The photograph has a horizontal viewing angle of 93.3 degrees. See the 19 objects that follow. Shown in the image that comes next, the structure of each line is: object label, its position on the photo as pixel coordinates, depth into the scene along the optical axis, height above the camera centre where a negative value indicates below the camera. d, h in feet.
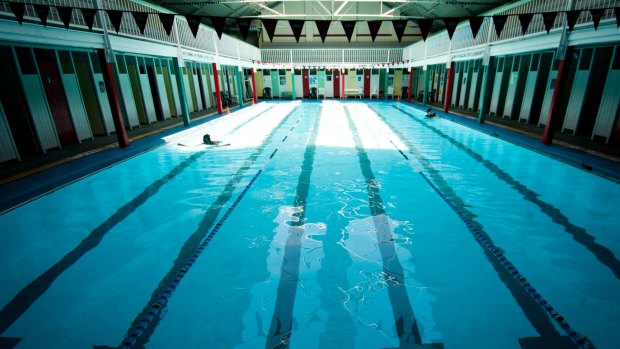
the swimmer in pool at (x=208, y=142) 27.96 -5.04
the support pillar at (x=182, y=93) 34.58 -0.43
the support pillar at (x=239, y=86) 57.26 +0.26
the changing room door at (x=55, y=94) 23.54 -0.04
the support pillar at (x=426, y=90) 51.17 -1.51
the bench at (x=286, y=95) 79.61 -2.38
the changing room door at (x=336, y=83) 77.71 +0.31
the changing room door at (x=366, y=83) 77.14 +0.06
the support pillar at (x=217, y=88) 45.84 -0.06
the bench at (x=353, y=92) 77.05 -2.12
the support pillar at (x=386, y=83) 70.76 -0.10
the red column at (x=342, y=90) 74.86 -1.47
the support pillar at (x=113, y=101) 22.63 -0.73
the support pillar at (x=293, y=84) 71.88 +0.39
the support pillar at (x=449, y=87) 40.72 -0.86
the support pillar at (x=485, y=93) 32.76 -1.47
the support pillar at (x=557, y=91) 21.53 -1.01
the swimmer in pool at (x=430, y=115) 41.06 -4.53
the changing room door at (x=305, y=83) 78.43 +0.57
